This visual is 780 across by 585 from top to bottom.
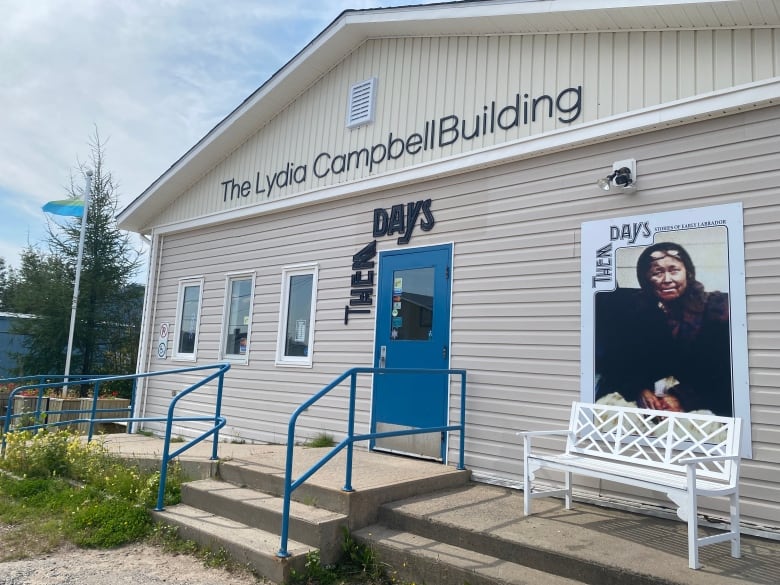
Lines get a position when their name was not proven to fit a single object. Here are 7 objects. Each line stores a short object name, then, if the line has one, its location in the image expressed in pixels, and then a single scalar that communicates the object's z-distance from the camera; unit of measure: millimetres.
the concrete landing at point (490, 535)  3594
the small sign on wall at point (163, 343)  10195
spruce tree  14156
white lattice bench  3656
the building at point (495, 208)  4617
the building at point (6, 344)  16041
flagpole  11775
